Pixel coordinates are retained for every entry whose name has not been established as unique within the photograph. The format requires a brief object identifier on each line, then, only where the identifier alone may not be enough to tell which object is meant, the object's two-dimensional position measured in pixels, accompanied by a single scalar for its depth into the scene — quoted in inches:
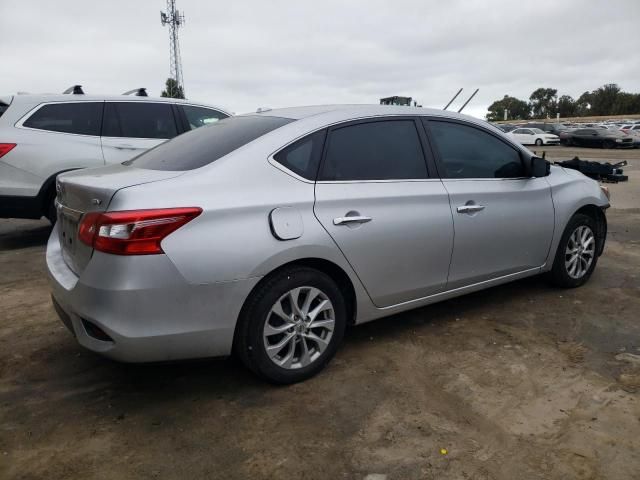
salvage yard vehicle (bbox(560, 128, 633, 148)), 1253.7
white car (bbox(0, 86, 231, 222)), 230.7
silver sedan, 102.0
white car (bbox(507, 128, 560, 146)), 1395.2
